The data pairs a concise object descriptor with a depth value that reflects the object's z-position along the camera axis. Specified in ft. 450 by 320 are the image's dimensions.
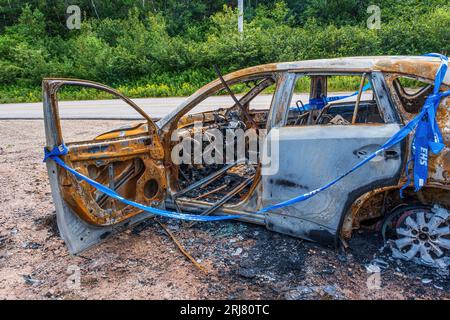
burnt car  10.11
